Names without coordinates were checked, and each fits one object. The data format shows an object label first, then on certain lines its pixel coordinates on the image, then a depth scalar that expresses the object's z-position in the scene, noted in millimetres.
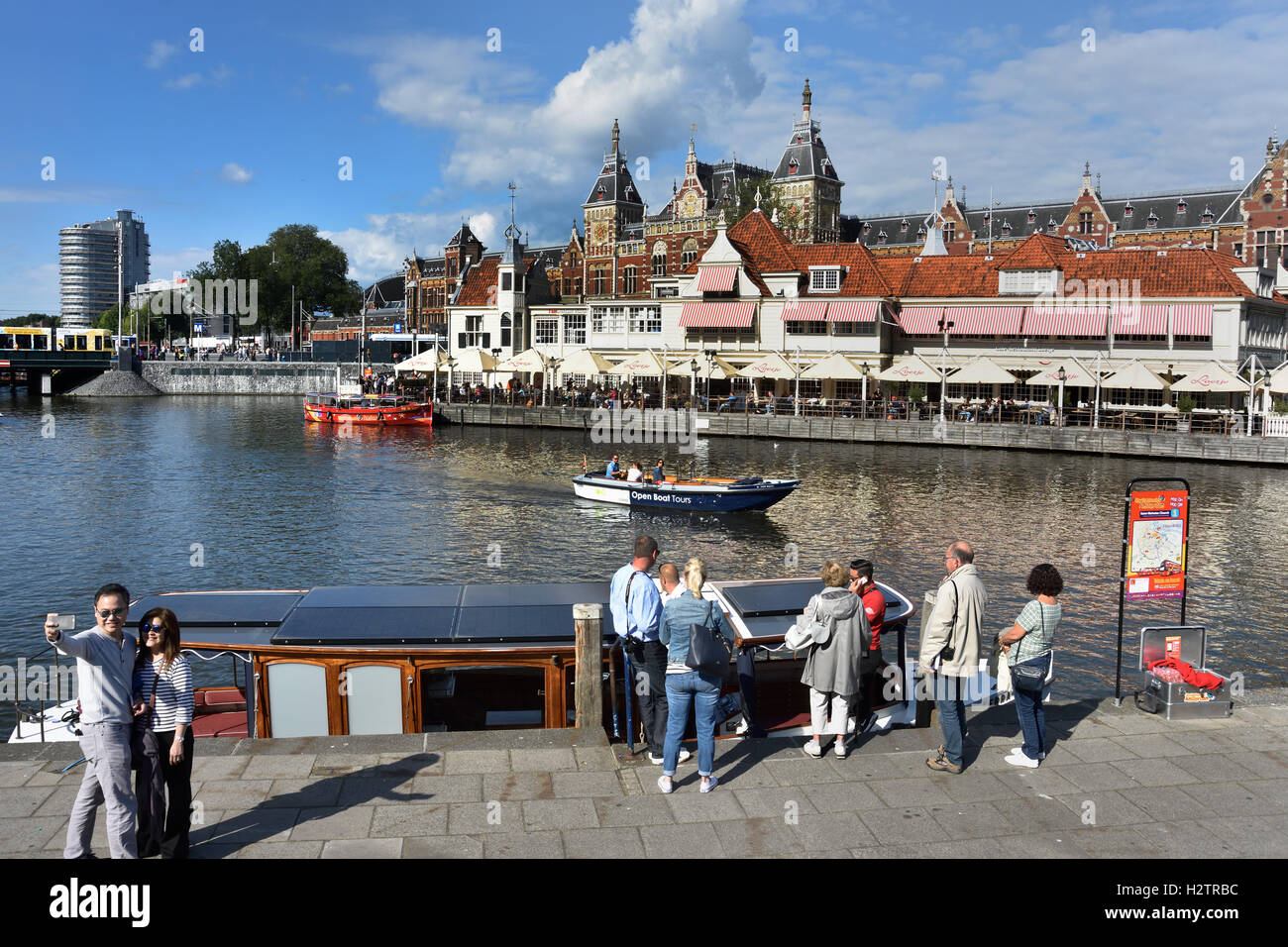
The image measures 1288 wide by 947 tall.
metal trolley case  11477
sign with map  12078
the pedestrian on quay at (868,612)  11172
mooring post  10719
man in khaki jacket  9742
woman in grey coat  9898
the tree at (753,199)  92688
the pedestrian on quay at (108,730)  7367
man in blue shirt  9812
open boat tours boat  34719
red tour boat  71938
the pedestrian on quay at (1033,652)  9734
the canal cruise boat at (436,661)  11539
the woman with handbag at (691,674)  9188
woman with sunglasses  7676
